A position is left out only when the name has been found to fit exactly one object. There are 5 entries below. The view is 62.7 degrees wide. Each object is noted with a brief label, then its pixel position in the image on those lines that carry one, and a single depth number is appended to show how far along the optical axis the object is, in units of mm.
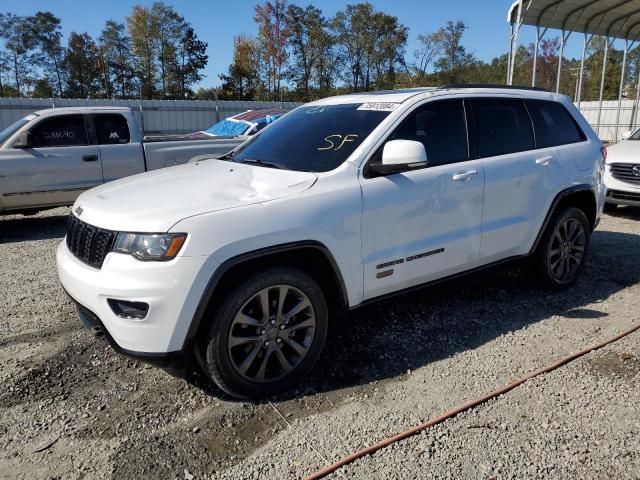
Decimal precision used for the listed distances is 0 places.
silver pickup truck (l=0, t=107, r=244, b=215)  7504
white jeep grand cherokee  2785
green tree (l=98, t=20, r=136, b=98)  53312
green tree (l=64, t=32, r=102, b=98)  54188
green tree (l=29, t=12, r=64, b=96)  54906
